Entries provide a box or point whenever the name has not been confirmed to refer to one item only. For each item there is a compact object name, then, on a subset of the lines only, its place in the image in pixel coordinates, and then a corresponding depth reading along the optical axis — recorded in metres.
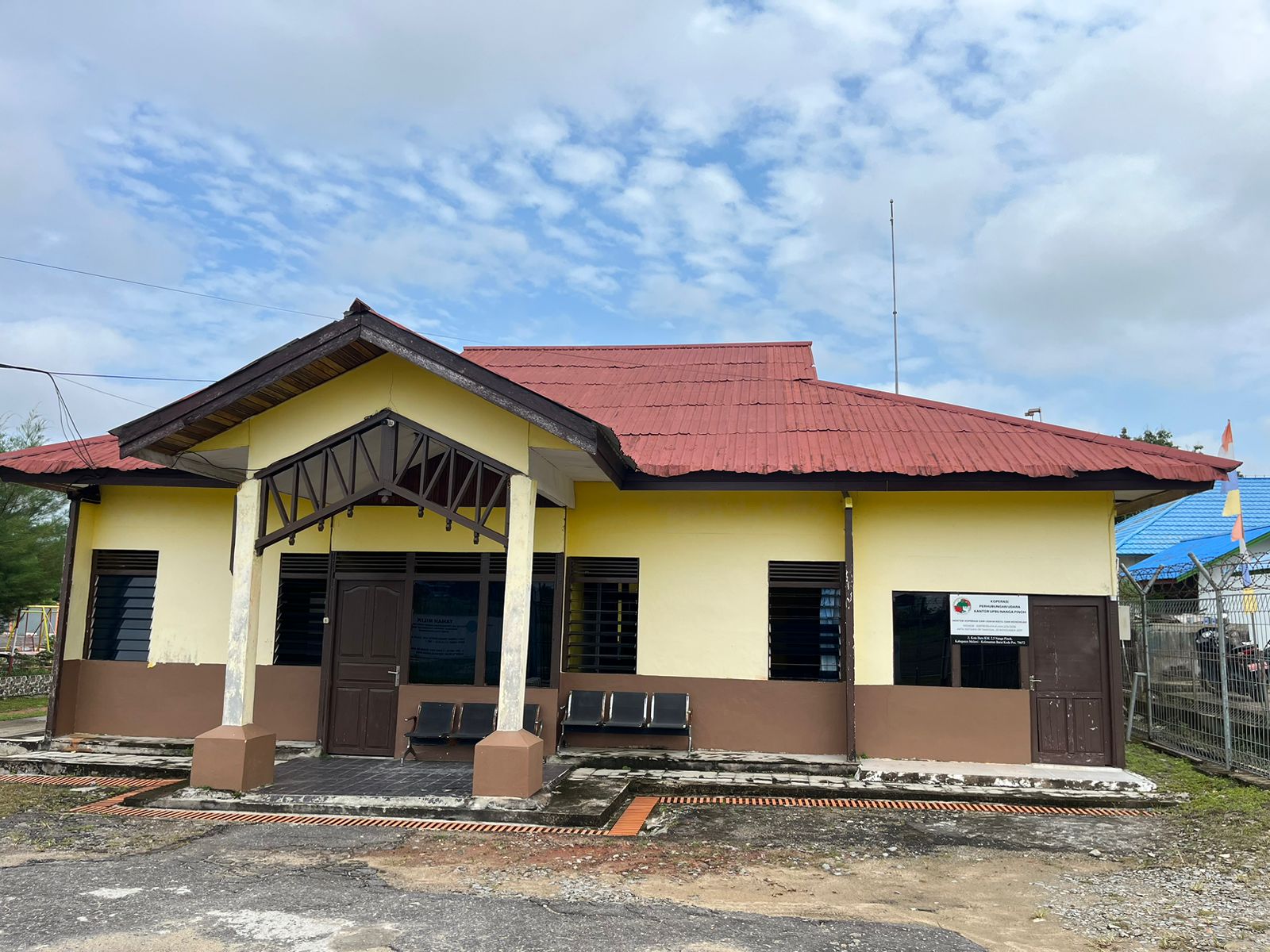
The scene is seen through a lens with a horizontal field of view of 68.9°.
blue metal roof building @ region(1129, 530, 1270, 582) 16.25
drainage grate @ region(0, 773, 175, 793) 9.14
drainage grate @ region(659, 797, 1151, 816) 8.32
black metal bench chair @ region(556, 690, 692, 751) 9.90
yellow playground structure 23.12
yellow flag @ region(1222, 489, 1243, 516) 10.71
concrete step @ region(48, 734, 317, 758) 10.32
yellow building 9.02
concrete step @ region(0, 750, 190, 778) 9.51
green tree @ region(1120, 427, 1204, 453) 37.28
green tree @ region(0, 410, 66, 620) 17.67
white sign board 9.87
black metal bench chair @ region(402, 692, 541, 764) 9.88
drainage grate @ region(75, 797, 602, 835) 7.52
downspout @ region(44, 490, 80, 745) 10.74
